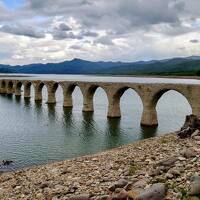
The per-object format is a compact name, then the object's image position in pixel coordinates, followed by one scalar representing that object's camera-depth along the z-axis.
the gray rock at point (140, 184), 9.29
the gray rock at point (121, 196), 8.69
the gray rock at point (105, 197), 9.17
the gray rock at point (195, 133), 14.48
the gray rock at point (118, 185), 9.69
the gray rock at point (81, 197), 9.52
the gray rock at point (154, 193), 8.21
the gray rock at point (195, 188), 8.19
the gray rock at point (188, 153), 10.85
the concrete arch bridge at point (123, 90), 33.09
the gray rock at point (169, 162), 10.58
